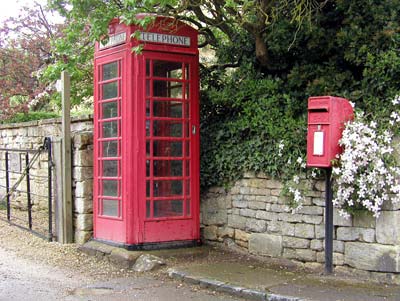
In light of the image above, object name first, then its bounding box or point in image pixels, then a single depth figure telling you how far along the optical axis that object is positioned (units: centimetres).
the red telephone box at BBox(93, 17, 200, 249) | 698
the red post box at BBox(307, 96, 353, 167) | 564
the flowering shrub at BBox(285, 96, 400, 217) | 544
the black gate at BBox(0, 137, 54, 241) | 860
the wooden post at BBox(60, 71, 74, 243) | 811
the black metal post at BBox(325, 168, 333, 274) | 580
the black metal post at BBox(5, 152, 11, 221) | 999
